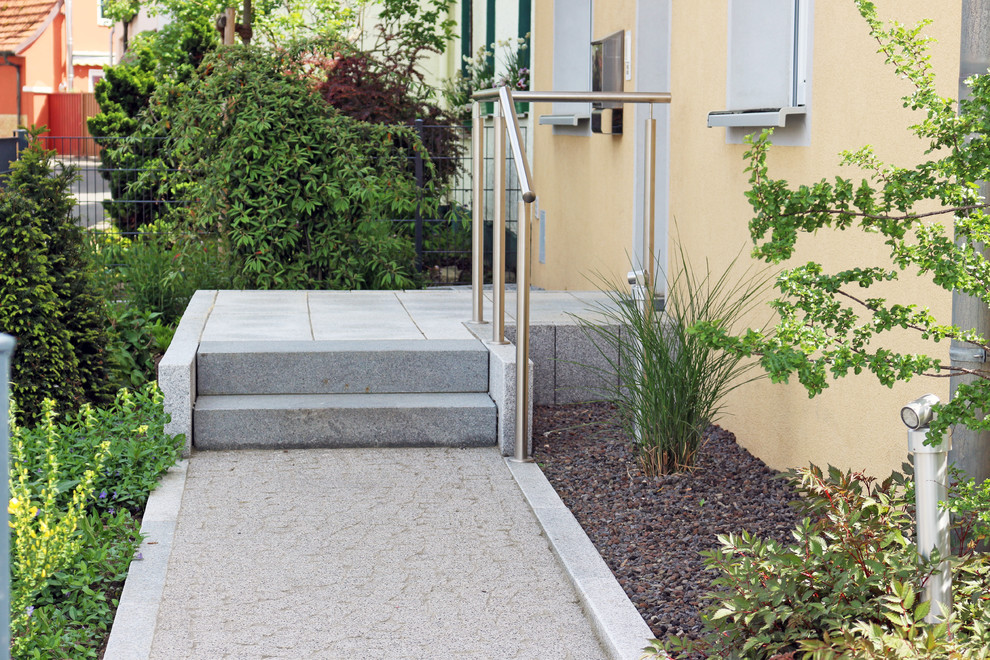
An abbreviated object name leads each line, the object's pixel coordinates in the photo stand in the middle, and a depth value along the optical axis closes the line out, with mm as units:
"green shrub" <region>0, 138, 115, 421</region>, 4926
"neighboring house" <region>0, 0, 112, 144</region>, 31469
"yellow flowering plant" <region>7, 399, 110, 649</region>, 2989
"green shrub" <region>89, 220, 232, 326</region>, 7438
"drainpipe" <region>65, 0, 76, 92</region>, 42188
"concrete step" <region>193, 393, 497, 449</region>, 4988
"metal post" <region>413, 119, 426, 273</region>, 9597
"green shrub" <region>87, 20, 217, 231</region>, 10680
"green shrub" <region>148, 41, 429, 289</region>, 7680
